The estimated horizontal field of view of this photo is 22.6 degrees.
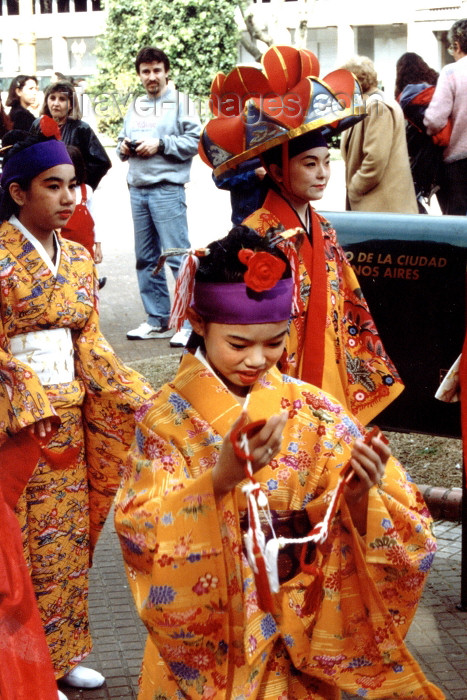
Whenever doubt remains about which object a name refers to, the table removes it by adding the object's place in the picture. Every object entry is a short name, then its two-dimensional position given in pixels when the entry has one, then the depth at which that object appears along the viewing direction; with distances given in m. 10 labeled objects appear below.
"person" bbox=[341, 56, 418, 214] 7.51
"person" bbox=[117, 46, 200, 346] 8.52
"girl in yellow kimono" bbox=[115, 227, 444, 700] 2.36
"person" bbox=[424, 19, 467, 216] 7.76
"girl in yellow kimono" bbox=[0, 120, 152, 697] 3.76
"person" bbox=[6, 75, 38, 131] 10.11
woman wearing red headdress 3.90
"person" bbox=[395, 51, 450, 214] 8.00
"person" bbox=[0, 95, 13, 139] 9.27
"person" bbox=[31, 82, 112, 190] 8.13
